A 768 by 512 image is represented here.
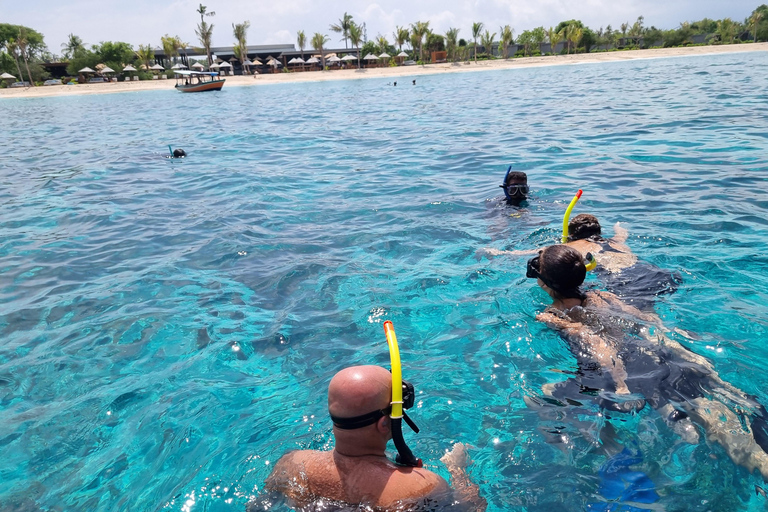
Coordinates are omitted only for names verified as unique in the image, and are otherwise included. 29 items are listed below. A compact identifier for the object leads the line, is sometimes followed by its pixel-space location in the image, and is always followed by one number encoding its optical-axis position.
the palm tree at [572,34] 64.52
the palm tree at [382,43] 72.44
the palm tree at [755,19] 60.22
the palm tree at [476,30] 68.12
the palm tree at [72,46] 65.20
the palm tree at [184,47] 67.31
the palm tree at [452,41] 64.36
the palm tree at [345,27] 76.50
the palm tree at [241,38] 63.59
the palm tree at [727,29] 61.54
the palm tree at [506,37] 67.79
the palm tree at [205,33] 65.25
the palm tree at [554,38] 66.31
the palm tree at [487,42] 69.19
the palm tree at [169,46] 64.31
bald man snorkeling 2.26
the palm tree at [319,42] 66.88
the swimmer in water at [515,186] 7.57
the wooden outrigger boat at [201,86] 40.22
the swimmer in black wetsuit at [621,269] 4.80
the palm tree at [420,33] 67.56
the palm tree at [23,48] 50.81
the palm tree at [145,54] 59.17
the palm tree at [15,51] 51.53
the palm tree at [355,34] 73.00
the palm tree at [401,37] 69.56
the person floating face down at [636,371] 2.99
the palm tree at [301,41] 70.94
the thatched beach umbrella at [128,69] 52.14
